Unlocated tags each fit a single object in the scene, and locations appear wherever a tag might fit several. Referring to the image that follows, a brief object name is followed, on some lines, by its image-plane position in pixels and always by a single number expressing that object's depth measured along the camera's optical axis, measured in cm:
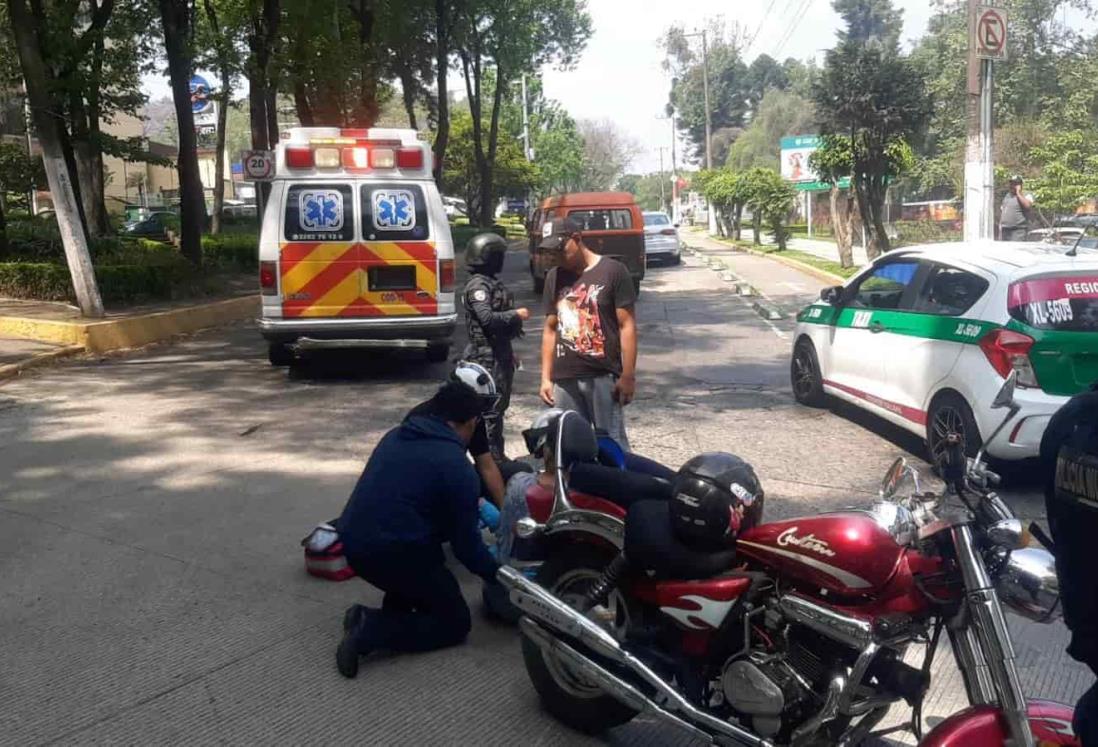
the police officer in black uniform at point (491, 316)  663
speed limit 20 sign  1633
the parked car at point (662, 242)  2748
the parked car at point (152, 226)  3156
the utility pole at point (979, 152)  1382
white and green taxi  635
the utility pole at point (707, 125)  4984
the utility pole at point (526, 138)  5772
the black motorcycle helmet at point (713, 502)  325
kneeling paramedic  422
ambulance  1026
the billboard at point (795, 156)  4397
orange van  1934
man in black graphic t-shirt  577
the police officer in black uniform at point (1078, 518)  218
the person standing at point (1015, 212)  1422
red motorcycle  271
